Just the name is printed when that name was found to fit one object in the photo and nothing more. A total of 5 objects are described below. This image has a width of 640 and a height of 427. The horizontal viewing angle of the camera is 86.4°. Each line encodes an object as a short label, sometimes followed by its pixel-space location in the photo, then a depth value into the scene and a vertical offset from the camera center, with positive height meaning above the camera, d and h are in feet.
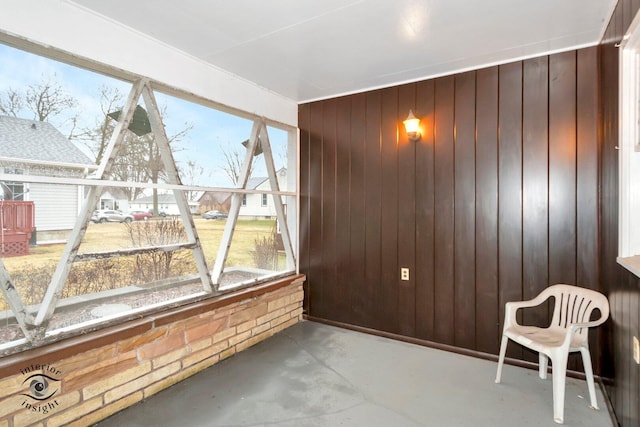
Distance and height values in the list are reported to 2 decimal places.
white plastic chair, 6.93 -2.78
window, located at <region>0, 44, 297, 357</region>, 6.39 +0.31
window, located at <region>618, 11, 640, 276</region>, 6.26 +1.13
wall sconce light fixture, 10.45 +2.69
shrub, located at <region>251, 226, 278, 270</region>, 11.85 -1.35
